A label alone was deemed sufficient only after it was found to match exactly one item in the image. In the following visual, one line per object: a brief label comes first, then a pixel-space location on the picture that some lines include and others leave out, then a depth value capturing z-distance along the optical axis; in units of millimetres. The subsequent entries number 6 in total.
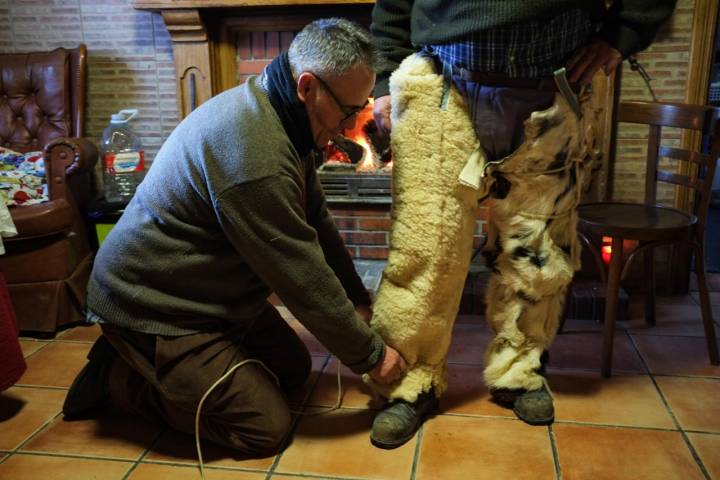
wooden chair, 1814
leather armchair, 2223
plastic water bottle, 2697
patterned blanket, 2279
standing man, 1341
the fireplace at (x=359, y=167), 2646
